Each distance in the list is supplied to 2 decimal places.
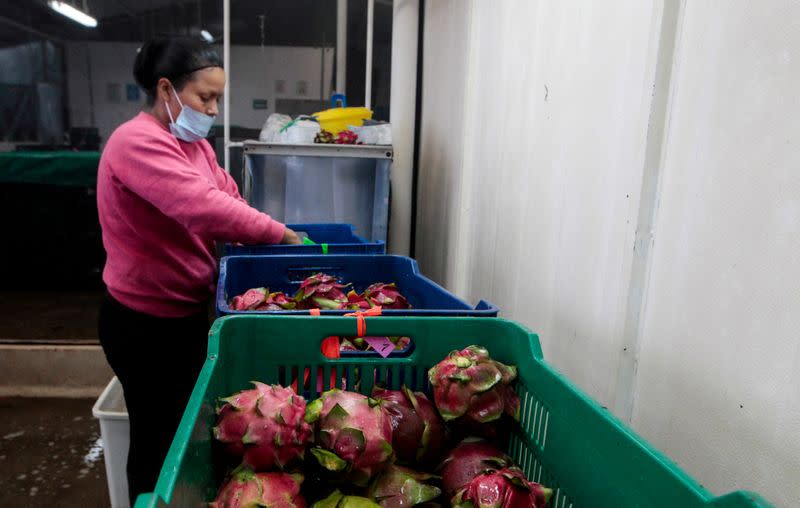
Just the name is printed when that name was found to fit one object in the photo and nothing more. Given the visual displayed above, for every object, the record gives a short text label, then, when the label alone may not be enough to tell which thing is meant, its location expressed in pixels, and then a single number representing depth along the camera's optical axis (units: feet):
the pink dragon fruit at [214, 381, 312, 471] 2.12
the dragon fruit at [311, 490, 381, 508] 2.06
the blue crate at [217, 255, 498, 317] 4.49
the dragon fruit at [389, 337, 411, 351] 3.40
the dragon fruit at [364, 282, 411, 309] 4.00
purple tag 3.00
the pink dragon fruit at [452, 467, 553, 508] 1.98
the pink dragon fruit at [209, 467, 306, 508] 1.97
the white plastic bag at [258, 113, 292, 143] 8.42
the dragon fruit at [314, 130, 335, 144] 7.92
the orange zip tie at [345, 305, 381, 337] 2.79
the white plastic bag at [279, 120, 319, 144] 8.03
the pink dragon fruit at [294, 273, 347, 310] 4.01
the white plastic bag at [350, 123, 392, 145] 8.06
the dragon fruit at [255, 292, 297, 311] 3.88
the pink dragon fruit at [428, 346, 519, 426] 2.49
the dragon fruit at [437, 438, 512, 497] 2.32
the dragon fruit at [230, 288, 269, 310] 3.79
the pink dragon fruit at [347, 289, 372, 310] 3.90
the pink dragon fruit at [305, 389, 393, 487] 2.16
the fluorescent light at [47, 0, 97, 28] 20.94
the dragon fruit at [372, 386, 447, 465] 2.47
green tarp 12.09
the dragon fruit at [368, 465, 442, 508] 2.19
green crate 1.64
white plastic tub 5.54
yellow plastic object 8.29
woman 4.46
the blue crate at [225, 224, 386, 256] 5.19
